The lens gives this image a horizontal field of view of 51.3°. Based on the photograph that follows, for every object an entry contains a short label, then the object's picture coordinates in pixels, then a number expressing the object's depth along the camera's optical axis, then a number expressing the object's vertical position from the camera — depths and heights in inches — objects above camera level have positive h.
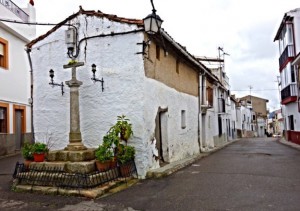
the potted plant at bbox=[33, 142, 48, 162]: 324.3 -23.8
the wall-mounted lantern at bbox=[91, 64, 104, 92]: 350.8 +57.3
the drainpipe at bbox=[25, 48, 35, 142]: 412.8 +103.1
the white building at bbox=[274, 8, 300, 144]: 795.3 +148.9
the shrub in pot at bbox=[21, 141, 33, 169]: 334.0 -24.7
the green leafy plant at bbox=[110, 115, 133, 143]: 329.1 -2.8
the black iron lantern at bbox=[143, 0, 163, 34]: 332.0 +110.8
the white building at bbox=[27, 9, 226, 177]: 346.9 +51.8
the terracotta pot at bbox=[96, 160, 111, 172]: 297.6 -36.0
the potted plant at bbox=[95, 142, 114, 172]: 297.3 -28.7
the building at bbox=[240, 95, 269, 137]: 2652.6 +104.4
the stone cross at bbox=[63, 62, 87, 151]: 318.7 +13.0
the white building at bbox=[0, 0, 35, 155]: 619.2 +108.4
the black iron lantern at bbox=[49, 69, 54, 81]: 373.0 +67.2
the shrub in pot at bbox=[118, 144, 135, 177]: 324.2 -32.6
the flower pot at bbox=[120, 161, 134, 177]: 324.4 -44.5
